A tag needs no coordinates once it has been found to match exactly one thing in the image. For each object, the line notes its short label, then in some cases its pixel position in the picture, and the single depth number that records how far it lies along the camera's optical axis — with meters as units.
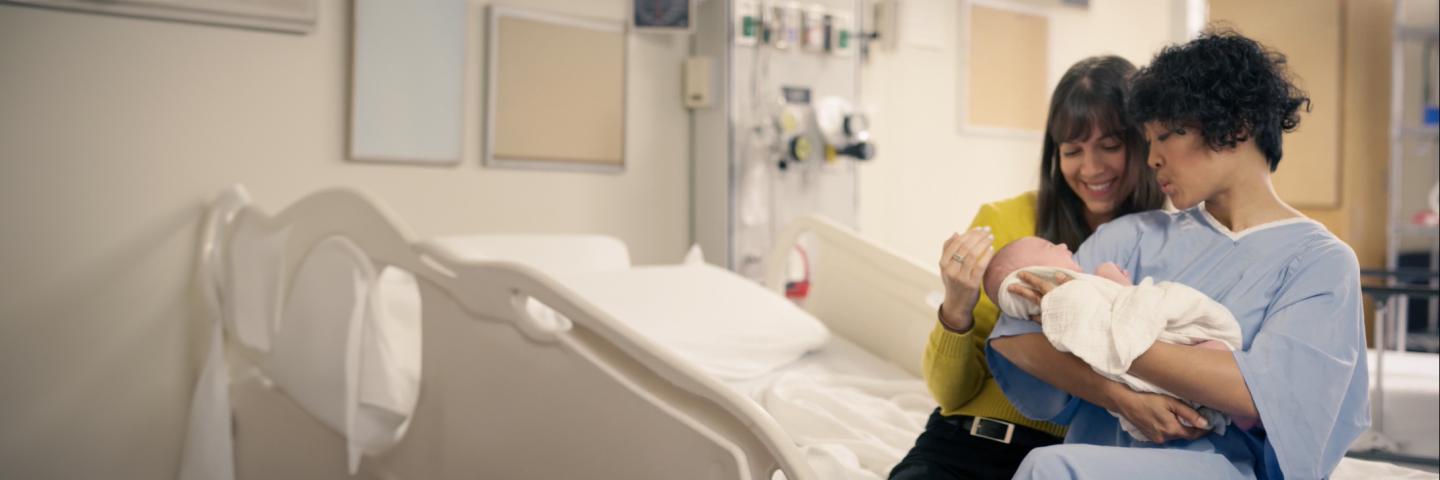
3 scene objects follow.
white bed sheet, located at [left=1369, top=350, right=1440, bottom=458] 2.66
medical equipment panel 3.11
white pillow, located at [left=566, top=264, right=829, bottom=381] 2.11
